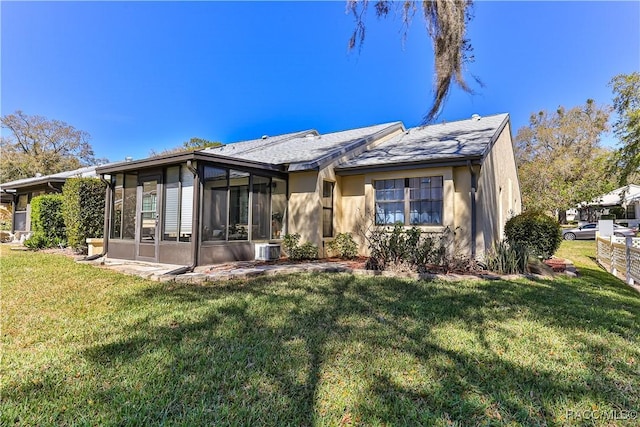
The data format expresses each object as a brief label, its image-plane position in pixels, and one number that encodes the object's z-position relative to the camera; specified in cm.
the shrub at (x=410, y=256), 759
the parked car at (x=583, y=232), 2180
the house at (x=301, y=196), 837
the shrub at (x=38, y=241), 1219
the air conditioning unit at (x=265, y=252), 916
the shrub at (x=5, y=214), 2180
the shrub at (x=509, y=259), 747
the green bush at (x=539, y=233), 935
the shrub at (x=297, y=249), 937
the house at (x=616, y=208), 2950
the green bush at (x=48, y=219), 1242
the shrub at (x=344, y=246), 981
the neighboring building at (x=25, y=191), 1441
